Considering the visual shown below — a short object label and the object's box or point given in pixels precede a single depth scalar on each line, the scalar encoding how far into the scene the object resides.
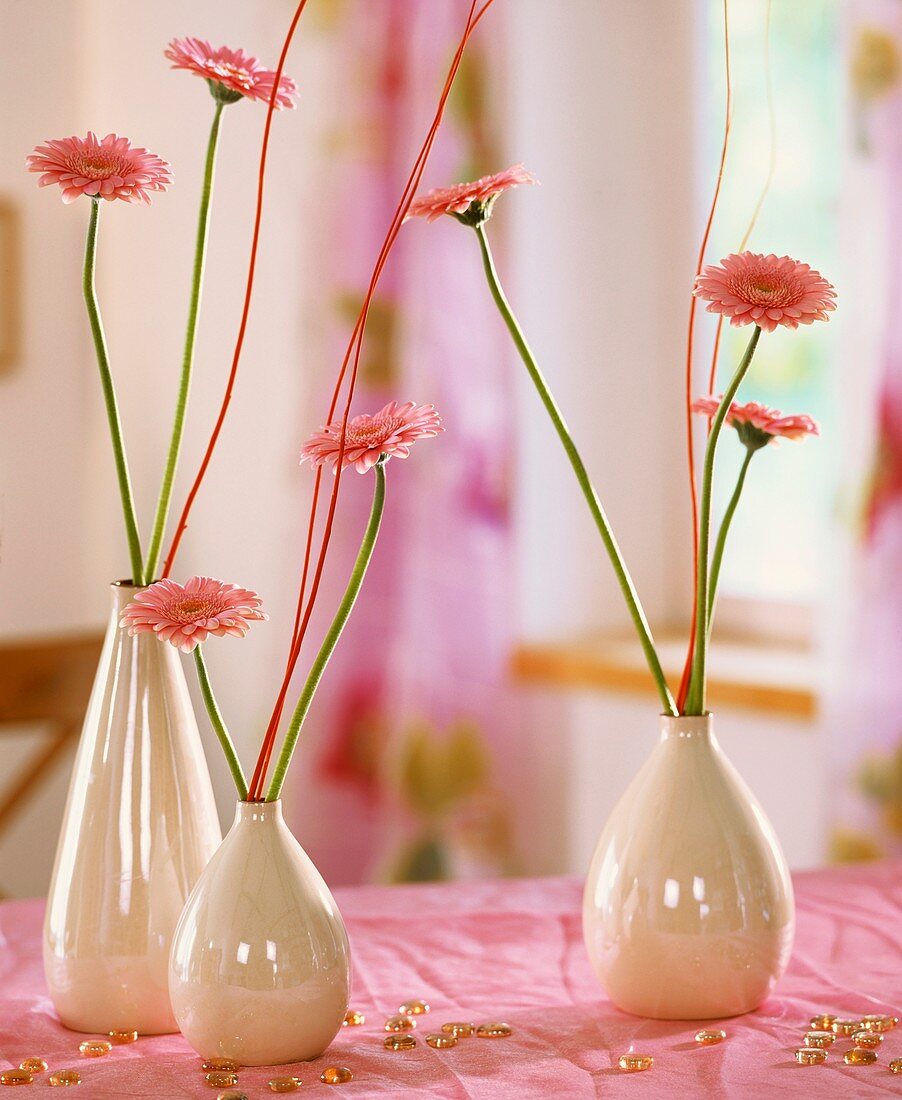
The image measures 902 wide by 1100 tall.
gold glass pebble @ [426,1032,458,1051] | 1.77
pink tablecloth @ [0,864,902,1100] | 1.70
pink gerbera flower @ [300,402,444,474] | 1.68
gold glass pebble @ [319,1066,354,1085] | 1.70
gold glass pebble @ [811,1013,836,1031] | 1.79
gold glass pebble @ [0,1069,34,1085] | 1.71
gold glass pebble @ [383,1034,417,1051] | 1.77
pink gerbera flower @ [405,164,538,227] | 1.75
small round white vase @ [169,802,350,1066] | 1.69
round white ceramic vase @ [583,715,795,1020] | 1.79
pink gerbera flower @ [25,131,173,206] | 1.73
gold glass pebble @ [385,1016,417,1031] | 1.81
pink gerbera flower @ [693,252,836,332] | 1.72
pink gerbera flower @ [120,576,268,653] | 1.67
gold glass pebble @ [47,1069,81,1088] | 1.70
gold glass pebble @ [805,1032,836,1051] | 1.75
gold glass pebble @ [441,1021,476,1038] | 1.79
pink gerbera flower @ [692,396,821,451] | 1.81
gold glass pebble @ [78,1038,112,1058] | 1.75
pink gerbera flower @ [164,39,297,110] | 1.78
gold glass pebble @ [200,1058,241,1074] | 1.71
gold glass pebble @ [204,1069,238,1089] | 1.69
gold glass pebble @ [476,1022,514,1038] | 1.79
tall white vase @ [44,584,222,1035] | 1.78
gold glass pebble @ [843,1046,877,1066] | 1.72
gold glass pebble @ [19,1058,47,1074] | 1.73
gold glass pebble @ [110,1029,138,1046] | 1.78
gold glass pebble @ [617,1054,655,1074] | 1.72
